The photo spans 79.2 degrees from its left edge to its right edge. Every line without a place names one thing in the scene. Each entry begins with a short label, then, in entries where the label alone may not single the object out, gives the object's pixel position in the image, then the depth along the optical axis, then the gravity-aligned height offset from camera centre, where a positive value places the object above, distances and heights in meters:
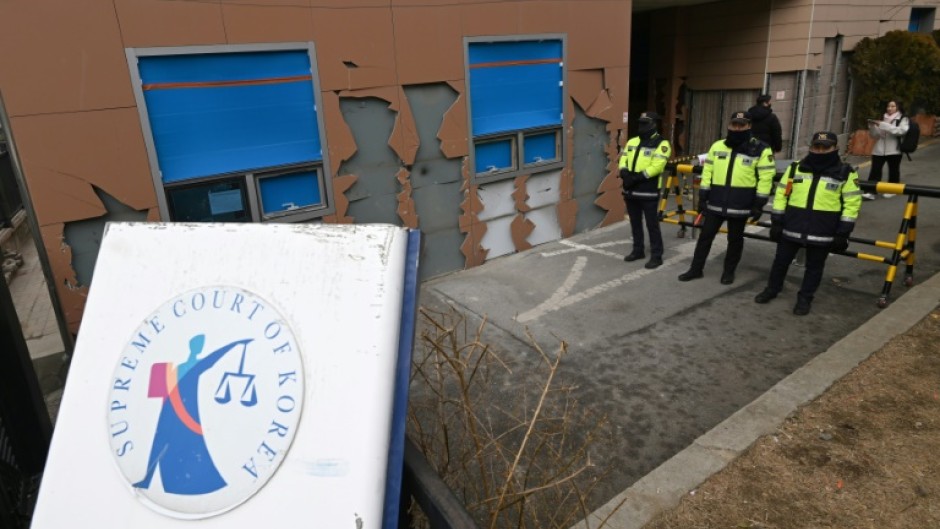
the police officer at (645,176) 6.47 -0.94
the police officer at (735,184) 5.67 -0.96
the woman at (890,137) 8.36 -0.85
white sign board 1.29 -0.63
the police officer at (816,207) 4.94 -1.07
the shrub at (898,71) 11.60 +0.13
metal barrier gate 5.28 -1.52
